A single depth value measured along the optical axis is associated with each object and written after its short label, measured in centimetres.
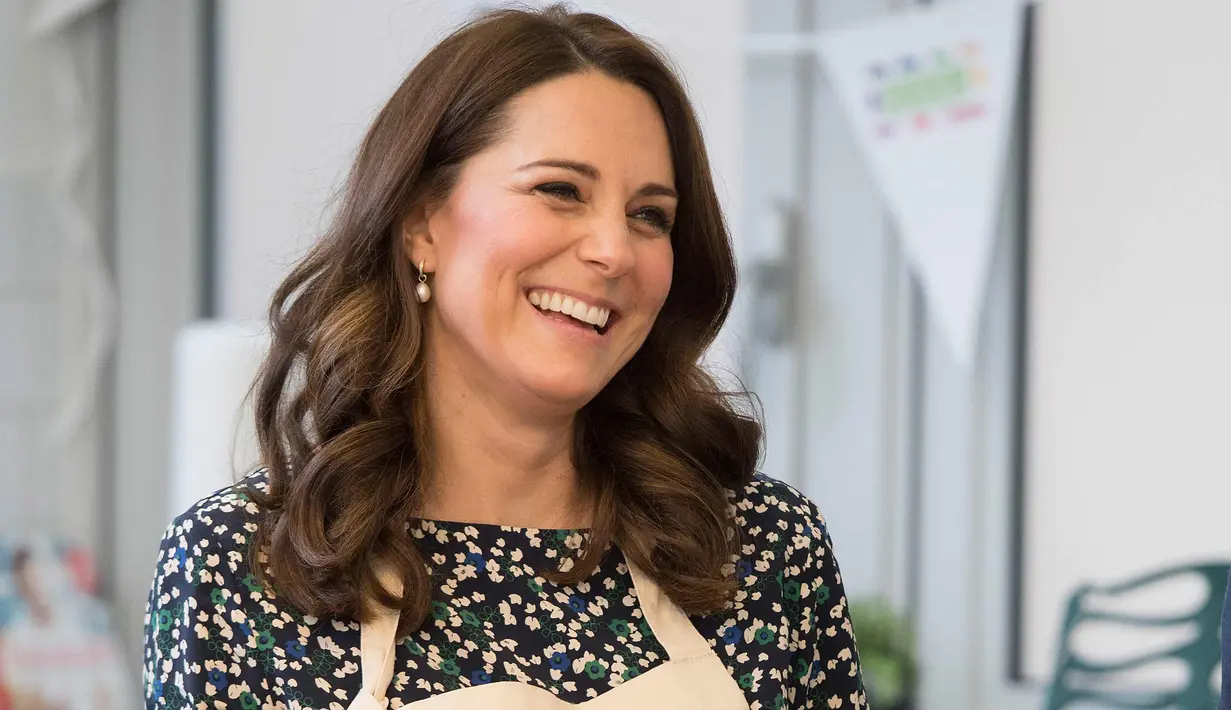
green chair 582
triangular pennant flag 675
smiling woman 287
